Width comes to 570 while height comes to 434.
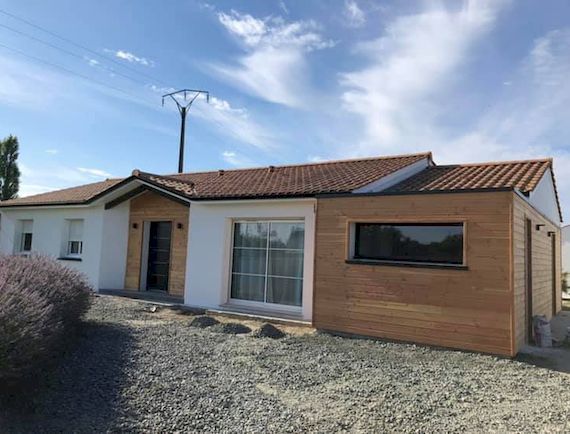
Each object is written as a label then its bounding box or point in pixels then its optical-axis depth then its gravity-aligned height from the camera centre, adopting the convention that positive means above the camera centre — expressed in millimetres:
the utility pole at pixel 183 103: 25672 +9020
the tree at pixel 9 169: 29203 +5036
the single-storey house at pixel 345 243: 8258 +356
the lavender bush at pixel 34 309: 5109 -920
